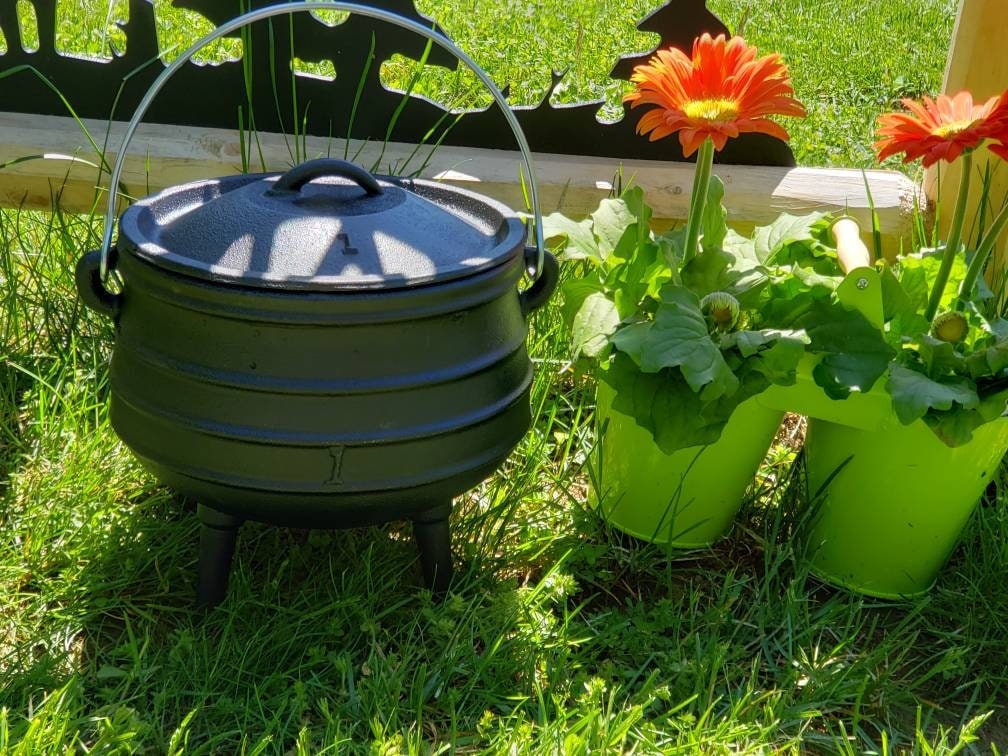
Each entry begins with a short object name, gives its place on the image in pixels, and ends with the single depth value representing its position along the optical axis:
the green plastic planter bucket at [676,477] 2.32
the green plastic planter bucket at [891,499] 2.21
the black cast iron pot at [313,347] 1.79
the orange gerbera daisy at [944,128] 1.95
